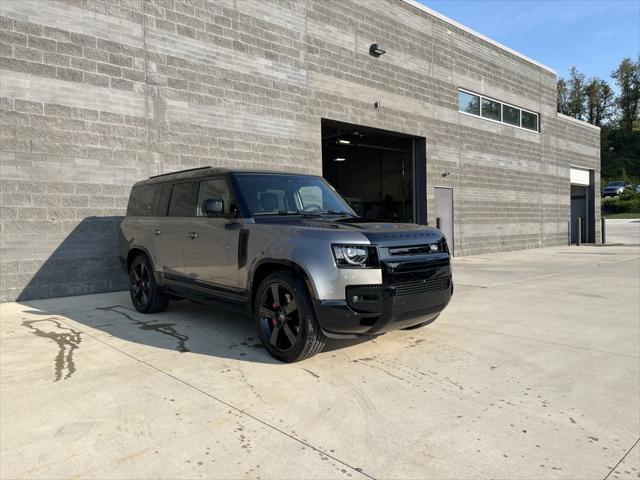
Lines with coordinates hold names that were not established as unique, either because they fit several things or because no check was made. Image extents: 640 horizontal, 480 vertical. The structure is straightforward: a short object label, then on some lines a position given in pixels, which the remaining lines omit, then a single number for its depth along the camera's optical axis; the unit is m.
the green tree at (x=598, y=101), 75.75
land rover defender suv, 4.01
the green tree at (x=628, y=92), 75.06
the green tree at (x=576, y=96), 76.31
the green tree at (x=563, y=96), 76.75
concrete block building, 8.05
